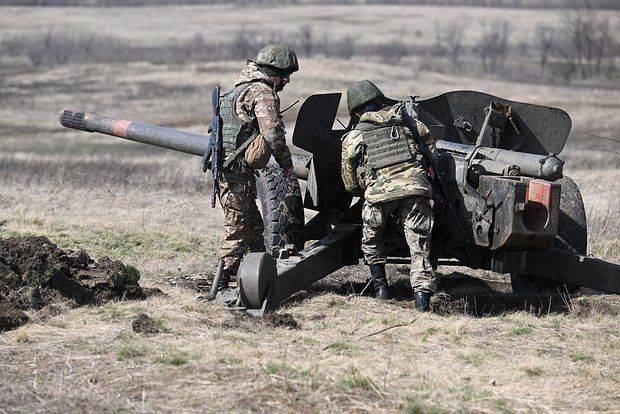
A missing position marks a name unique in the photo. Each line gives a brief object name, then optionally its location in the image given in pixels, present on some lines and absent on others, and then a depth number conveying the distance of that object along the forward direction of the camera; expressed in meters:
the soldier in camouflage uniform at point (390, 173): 15.56
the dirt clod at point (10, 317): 13.41
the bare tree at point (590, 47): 97.15
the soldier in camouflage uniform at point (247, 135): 15.50
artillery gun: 15.18
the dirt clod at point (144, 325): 13.26
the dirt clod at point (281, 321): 14.07
